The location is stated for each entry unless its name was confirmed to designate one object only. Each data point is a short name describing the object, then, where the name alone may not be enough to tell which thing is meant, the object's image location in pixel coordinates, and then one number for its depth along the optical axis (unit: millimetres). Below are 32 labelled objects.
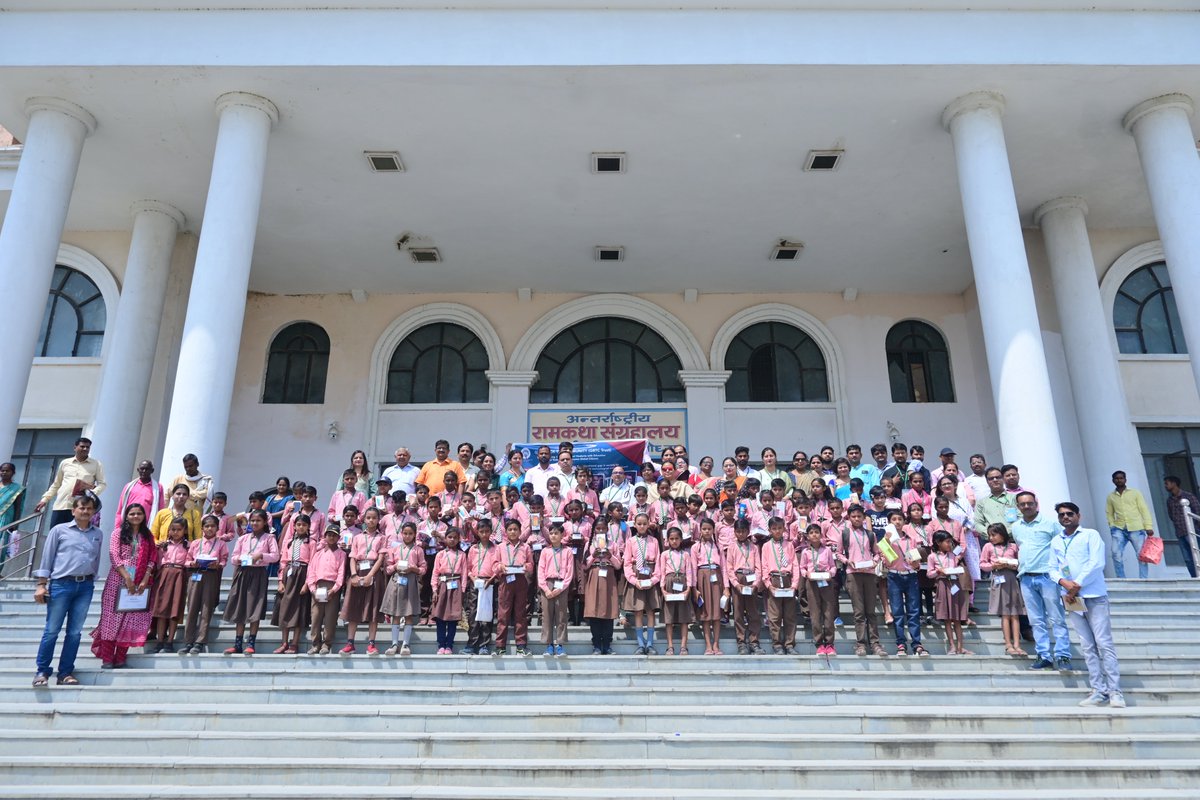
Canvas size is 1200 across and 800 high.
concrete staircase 5199
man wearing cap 9344
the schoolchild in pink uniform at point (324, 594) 7398
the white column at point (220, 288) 9125
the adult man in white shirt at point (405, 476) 10195
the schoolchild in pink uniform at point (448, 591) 7367
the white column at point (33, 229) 9492
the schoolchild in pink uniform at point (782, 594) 7371
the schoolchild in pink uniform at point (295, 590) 7422
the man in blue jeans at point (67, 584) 6508
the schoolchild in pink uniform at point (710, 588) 7496
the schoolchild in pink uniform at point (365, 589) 7453
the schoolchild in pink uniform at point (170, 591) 7309
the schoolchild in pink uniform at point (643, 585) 7551
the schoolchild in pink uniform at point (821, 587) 7359
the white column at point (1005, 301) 9016
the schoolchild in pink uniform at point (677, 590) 7484
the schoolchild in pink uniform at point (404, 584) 7375
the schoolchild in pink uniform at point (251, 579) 7367
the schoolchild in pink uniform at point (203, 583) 7348
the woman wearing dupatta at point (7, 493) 9328
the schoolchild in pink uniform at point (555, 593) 7383
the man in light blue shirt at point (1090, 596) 6141
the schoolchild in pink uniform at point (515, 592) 7441
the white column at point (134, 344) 11969
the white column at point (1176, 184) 9641
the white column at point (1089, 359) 12000
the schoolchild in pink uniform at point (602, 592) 7402
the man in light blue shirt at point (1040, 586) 6848
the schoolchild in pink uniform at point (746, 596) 7480
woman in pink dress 6824
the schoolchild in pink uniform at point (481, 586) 7430
